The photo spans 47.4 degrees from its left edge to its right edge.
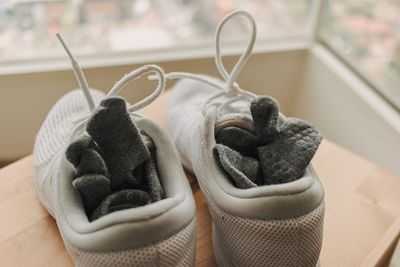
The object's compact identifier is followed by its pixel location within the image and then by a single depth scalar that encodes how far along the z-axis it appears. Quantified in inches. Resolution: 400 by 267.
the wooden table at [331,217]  19.1
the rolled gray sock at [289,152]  16.2
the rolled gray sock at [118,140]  15.5
